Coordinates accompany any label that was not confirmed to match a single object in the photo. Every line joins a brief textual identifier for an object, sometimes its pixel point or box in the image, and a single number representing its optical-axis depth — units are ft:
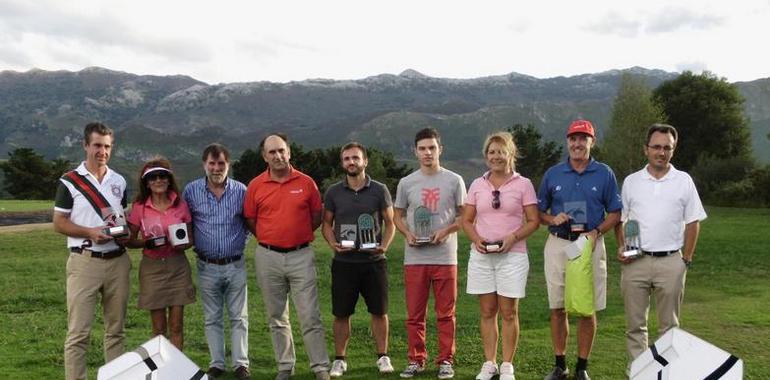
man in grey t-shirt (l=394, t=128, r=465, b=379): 21.94
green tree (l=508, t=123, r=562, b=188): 196.34
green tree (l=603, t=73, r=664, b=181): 162.09
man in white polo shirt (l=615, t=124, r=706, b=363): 19.98
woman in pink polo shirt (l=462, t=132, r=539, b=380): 20.74
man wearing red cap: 20.36
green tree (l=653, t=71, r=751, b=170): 163.73
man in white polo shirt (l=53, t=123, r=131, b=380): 19.75
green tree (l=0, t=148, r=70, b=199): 223.51
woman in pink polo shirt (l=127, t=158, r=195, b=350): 21.02
